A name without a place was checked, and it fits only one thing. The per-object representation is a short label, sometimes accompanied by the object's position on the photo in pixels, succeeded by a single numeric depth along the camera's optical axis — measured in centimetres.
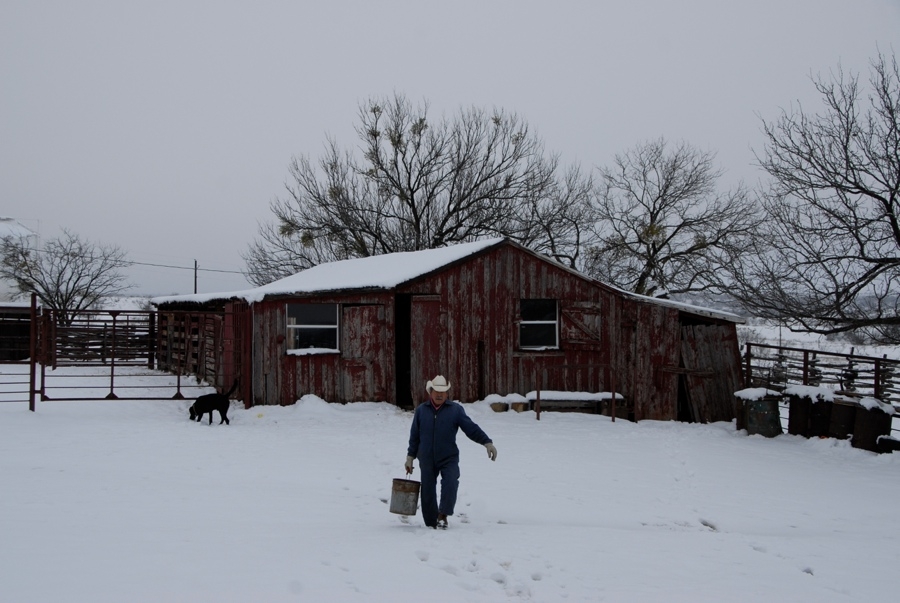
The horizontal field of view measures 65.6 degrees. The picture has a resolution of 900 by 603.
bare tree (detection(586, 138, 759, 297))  3294
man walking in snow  758
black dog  1401
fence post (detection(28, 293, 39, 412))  1392
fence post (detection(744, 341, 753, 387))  1659
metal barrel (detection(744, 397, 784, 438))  1480
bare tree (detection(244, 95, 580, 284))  3188
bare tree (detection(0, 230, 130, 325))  3850
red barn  1602
